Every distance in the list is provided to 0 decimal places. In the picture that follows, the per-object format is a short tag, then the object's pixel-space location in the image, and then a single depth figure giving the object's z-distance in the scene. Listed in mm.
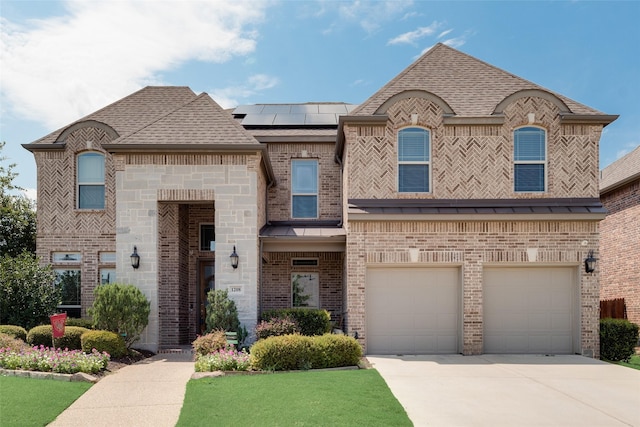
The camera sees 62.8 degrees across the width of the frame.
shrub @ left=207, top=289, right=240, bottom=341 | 12805
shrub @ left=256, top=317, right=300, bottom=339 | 12531
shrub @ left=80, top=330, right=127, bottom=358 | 11648
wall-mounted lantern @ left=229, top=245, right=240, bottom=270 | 13401
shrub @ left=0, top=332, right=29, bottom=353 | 11152
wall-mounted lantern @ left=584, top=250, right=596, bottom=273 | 13102
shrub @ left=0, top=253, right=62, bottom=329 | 13859
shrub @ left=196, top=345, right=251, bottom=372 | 10438
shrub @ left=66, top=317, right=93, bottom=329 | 13617
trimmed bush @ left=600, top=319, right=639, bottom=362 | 13359
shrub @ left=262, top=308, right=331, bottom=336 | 13305
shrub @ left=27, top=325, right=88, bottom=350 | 12031
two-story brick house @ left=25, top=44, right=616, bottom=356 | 13266
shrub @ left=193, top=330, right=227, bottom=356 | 11555
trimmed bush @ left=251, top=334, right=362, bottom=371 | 10508
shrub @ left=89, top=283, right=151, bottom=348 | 12609
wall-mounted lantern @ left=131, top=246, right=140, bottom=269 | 13329
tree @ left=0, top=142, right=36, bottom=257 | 18875
